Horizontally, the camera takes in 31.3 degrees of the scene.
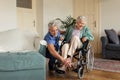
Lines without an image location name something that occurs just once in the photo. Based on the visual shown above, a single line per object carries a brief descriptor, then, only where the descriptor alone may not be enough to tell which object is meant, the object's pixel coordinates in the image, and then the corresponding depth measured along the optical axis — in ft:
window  17.37
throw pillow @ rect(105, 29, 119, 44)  19.10
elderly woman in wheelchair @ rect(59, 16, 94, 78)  12.84
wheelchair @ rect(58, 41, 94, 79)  12.96
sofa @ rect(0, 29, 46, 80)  8.57
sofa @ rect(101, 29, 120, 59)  18.52
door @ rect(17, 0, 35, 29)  17.28
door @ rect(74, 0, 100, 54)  22.06
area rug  15.28
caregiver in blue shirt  12.19
